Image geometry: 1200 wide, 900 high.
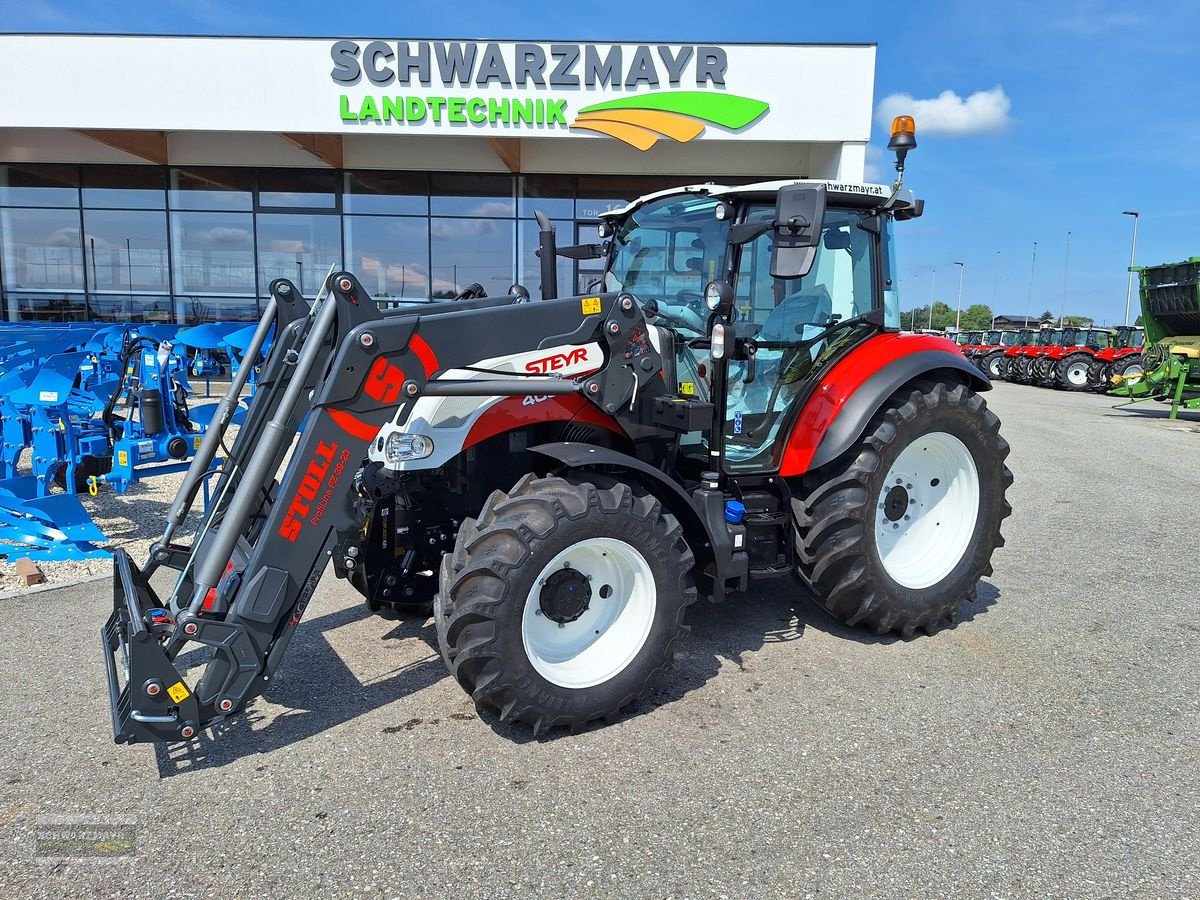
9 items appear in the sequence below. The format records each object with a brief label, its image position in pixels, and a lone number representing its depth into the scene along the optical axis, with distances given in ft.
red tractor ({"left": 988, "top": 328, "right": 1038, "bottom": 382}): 85.71
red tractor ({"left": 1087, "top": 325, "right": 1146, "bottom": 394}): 73.46
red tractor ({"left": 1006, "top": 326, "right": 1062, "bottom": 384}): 82.23
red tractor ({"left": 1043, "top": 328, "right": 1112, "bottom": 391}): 76.28
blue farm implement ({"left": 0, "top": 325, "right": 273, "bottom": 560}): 17.48
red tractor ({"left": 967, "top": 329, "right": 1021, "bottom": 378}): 90.89
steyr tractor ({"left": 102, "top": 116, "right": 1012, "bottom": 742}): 9.98
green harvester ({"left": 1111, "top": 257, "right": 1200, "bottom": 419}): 51.03
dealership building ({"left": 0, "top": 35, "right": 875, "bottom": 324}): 45.21
